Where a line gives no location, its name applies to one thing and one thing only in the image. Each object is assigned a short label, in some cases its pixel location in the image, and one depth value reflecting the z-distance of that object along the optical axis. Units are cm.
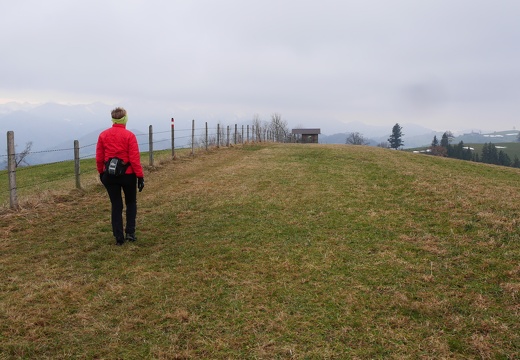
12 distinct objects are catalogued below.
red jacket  575
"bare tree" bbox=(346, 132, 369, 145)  11925
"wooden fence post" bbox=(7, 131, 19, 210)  793
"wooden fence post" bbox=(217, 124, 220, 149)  2241
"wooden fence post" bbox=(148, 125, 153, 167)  1414
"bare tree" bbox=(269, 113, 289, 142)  6656
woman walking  575
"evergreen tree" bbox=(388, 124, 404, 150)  12012
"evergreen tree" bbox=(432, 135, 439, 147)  12458
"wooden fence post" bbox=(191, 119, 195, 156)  1854
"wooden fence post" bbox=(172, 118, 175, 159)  1617
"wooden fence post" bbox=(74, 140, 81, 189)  1016
